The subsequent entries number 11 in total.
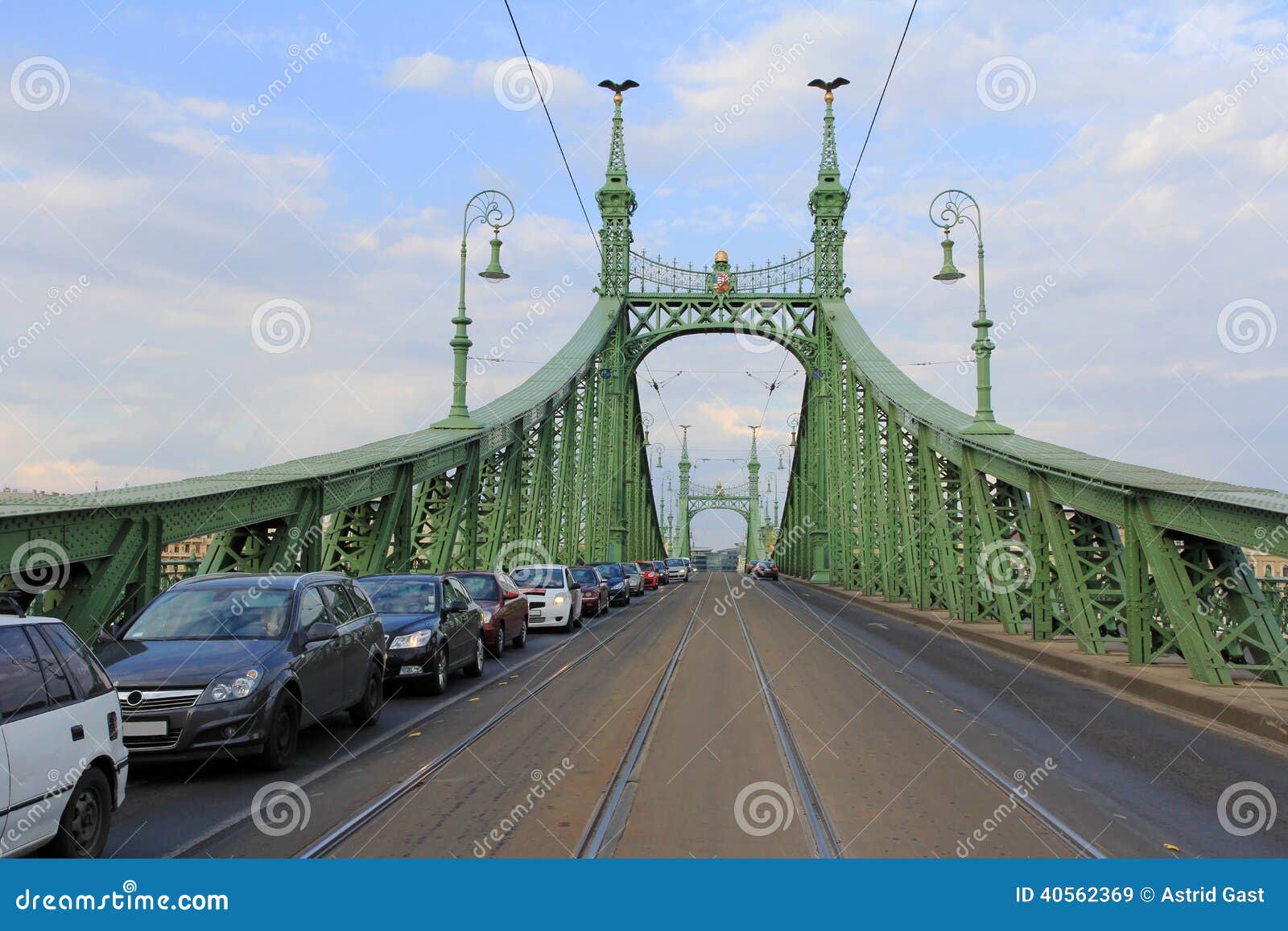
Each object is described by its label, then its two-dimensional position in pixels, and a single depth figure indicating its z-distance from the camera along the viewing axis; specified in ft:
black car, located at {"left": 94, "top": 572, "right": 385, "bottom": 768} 25.88
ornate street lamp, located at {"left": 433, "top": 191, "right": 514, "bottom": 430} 76.07
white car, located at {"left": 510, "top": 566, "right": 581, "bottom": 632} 81.46
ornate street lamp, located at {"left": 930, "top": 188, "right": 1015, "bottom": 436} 71.15
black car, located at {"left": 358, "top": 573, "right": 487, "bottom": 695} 42.52
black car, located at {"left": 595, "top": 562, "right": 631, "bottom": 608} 122.21
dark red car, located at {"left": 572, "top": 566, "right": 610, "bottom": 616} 100.99
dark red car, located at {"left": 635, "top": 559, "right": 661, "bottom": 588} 187.73
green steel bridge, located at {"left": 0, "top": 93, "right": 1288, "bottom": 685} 37.47
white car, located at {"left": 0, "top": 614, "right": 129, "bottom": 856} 16.75
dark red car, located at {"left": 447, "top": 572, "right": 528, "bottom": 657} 59.41
